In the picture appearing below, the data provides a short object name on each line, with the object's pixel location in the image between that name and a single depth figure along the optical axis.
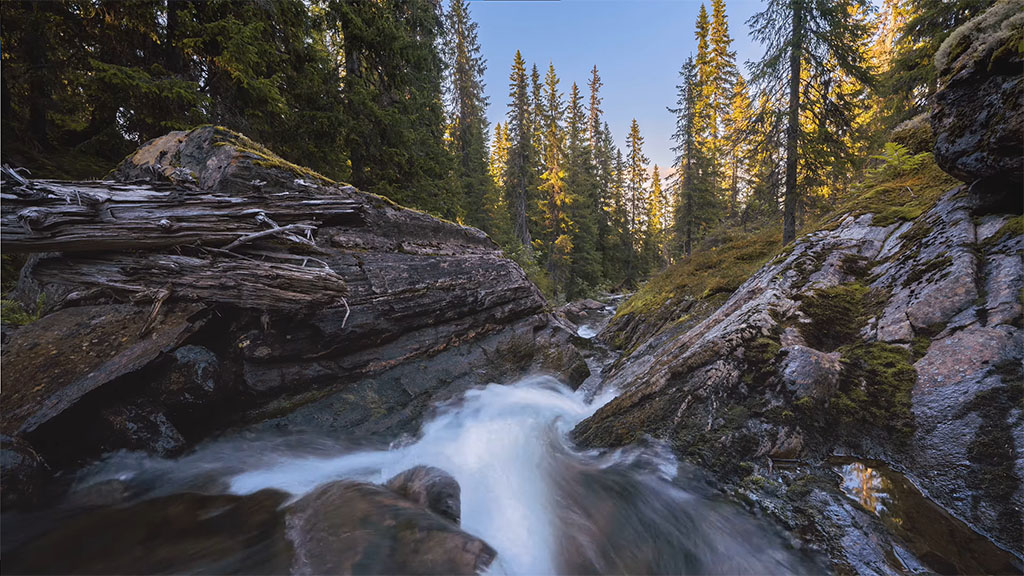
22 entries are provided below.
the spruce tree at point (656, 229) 42.94
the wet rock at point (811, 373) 4.30
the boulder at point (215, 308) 4.25
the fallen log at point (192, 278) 4.84
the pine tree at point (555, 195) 26.06
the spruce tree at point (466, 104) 24.69
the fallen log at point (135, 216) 4.07
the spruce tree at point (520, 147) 26.78
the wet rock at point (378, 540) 2.84
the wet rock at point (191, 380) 4.77
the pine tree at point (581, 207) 30.50
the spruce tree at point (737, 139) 13.20
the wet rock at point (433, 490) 3.79
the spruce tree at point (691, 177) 26.31
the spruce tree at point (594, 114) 35.00
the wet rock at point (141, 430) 4.37
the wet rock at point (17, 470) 3.28
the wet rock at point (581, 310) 20.80
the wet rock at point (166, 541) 2.82
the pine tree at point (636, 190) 40.44
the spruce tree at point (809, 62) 11.53
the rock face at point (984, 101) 4.42
